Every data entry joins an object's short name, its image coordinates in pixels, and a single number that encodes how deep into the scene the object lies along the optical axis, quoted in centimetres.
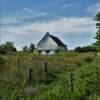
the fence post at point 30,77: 732
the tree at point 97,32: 2504
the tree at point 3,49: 2181
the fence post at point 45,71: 926
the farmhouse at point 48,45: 4033
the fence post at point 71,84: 676
